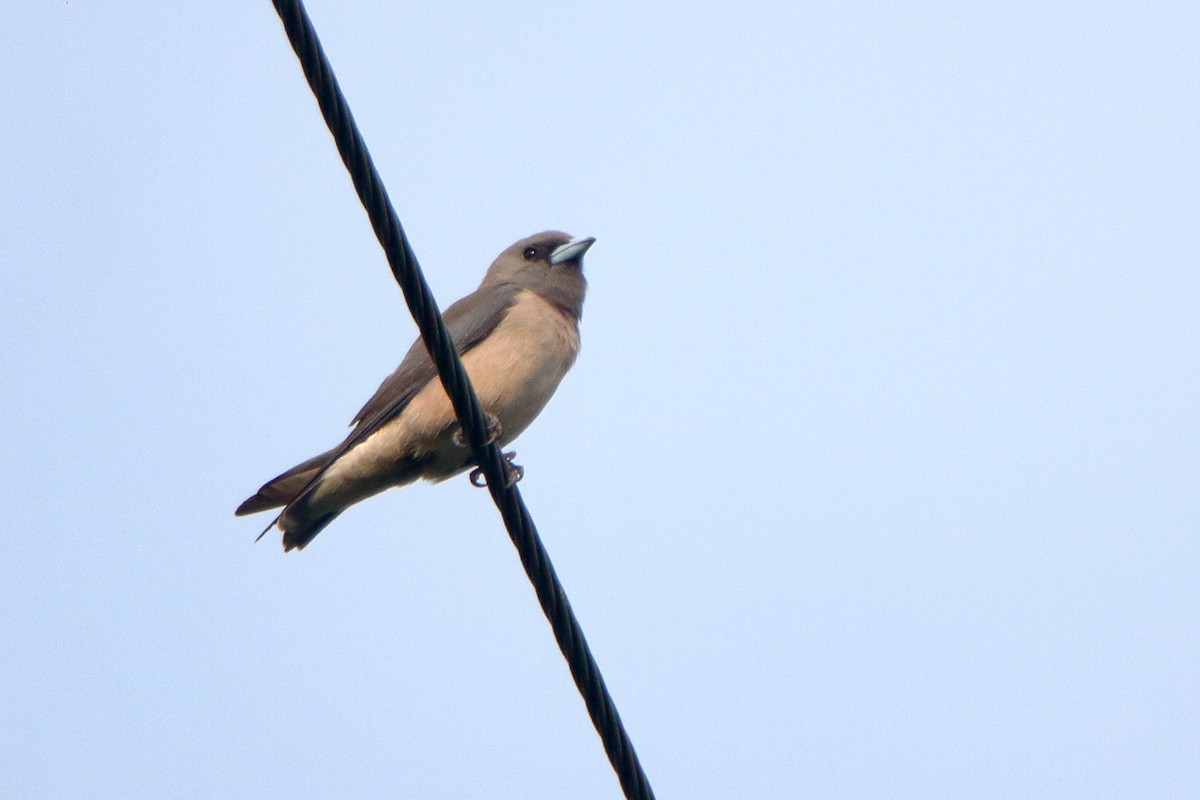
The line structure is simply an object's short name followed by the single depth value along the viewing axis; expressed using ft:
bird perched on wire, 39.73
